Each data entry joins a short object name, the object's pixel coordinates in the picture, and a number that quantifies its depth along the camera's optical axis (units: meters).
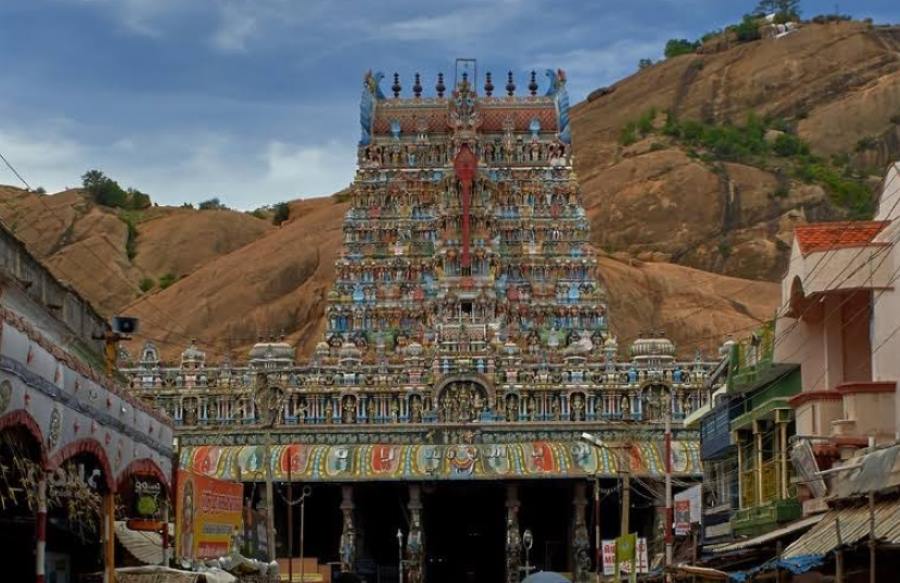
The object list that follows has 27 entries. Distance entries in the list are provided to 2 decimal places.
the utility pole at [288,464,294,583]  59.67
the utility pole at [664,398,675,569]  45.09
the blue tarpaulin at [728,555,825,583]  27.36
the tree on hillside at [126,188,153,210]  171.88
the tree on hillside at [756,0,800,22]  186.88
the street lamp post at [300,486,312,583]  76.96
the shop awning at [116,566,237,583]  32.72
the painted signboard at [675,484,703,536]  46.46
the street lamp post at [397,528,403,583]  81.45
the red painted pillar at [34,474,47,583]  24.70
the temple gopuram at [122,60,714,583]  81.12
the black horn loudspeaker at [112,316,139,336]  36.50
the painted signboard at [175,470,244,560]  36.94
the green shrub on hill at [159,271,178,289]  143.31
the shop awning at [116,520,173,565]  36.03
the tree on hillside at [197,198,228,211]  179.38
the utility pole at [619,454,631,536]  47.94
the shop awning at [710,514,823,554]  32.75
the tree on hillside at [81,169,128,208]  170.62
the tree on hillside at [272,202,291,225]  162.34
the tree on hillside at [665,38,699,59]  193.12
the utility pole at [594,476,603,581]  62.25
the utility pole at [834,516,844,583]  25.31
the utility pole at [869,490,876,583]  24.44
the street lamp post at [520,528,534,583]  77.28
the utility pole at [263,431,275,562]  51.66
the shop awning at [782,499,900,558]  26.20
